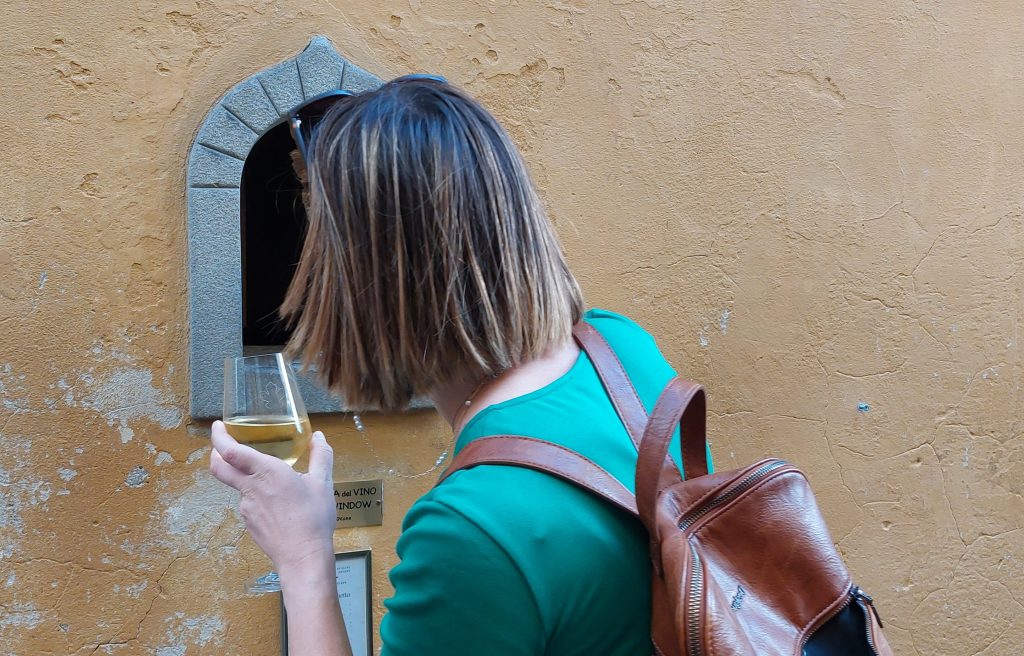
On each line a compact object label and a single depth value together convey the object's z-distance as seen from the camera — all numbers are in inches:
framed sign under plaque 102.7
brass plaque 102.8
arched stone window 94.6
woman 44.1
